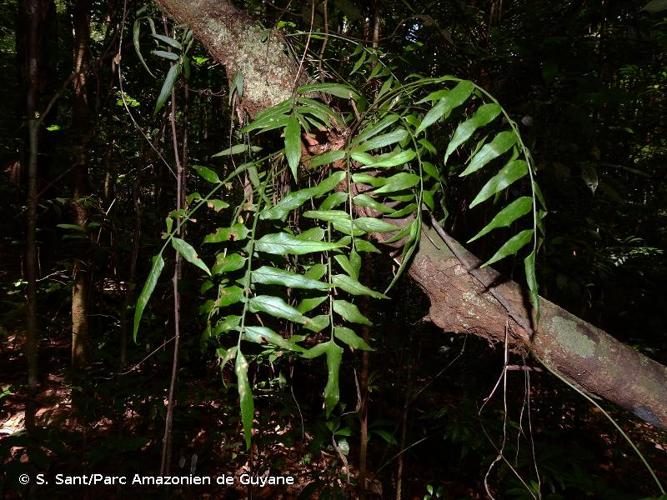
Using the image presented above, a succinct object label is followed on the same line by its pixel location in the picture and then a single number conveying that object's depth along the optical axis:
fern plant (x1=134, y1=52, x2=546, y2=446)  0.75
